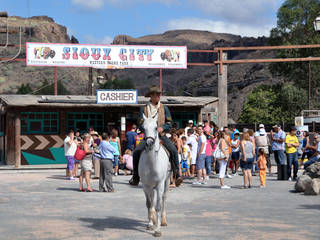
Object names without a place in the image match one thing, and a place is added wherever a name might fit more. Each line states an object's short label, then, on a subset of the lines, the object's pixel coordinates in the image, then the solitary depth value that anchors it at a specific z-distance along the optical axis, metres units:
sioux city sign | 28.56
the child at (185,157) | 18.80
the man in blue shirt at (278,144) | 18.42
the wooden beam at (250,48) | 27.30
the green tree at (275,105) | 62.97
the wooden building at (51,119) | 25.80
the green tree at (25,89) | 99.81
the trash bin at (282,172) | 18.28
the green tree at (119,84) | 118.86
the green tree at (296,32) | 62.72
